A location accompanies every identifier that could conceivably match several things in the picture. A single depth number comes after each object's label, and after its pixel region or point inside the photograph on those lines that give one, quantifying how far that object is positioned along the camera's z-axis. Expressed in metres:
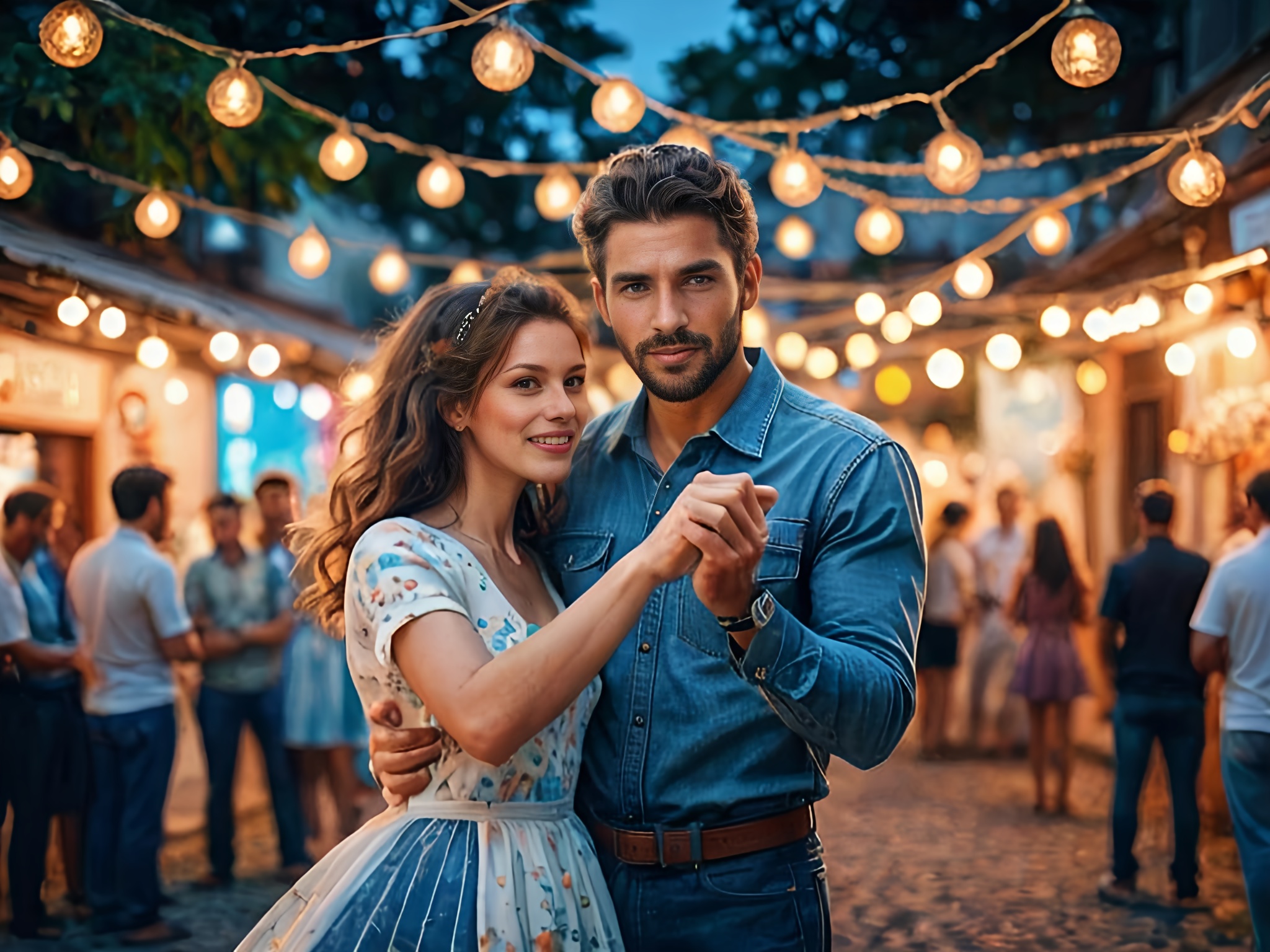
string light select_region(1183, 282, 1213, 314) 6.13
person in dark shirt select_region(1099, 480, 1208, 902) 5.81
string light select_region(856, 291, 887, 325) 7.16
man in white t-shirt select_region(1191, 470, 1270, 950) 4.62
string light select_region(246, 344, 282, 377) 7.34
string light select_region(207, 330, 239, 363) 6.81
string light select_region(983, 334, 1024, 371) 7.01
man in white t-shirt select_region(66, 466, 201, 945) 5.41
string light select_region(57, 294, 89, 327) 5.42
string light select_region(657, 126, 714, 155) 4.78
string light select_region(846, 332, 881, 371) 7.84
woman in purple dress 7.60
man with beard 2.01
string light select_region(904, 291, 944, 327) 6.56
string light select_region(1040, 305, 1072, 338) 6.91
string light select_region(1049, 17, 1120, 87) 3.93
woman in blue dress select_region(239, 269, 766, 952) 1.73
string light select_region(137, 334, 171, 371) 6.19
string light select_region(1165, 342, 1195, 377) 6.63
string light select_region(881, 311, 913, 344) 7.30
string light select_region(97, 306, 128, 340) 5.88
